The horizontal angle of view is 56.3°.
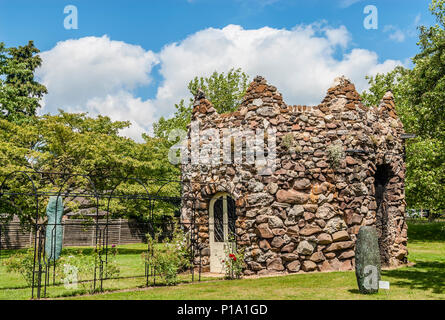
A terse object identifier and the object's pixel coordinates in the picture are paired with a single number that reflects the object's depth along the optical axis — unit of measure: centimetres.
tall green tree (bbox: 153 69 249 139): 3253
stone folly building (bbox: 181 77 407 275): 1236
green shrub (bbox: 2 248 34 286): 1073
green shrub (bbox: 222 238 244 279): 1236
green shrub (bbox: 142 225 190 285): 1162
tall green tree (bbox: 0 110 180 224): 1989
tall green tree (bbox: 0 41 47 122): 2703
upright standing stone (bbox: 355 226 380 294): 891
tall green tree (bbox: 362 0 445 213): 2145
